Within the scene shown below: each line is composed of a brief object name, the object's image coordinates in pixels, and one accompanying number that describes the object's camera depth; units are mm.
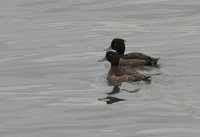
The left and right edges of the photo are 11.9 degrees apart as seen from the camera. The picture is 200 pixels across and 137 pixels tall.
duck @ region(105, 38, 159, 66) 24547
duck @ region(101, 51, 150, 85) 22562
